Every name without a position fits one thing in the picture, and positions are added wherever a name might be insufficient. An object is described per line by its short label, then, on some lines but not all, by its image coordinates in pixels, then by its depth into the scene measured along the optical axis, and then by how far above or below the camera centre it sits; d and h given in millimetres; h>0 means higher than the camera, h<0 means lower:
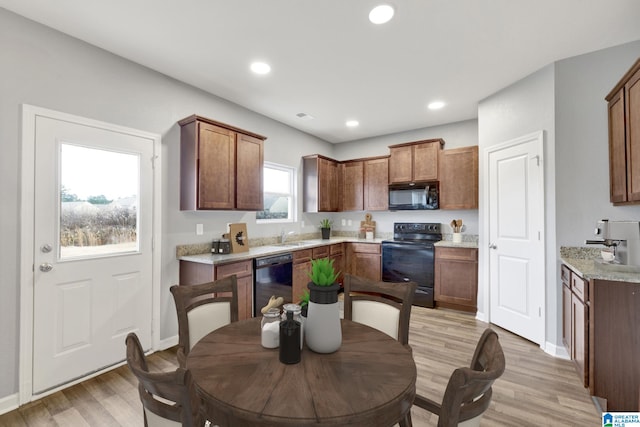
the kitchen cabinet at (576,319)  2125 -840
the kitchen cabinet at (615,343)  1945 -873
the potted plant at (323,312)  1220 -409
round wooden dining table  872 -587
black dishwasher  3246 -758
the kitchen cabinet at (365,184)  5055 +570
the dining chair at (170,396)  753 -487
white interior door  2998 -237
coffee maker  2083 -172
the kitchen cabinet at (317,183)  4980 +572
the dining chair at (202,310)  1670 -583
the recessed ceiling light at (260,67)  2816 +1470
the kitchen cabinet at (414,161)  4477 +876
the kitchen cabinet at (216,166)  2998 +551
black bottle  1151 -513
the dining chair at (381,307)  1704 -566
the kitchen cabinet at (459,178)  4160 +561
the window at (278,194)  4472 +348
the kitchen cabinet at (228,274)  2840 -601
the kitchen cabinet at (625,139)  2076 +603
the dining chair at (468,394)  752 -482
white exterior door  2197 -266
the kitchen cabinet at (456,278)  3904 -860
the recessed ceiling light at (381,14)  2055 +1469
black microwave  4473 +313
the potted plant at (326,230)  5297 -261
